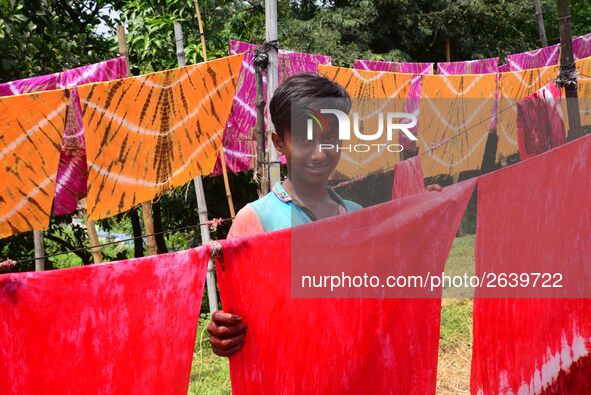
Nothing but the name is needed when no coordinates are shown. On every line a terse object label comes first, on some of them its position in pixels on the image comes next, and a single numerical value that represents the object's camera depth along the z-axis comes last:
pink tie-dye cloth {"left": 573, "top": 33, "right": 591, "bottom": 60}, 5.72
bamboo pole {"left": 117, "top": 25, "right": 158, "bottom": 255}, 3.28
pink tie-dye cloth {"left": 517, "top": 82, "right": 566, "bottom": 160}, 2.59
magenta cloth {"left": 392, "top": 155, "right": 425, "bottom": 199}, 2.04
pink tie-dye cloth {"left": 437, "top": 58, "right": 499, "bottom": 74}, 5.96
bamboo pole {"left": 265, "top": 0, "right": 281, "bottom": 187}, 2.67
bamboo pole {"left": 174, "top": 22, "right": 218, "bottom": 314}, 3.52
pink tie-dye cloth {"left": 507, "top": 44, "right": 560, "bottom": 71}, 5.96
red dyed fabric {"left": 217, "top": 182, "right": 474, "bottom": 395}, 1.22
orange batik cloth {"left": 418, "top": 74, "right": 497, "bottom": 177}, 4.29
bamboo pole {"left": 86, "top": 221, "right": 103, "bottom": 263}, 3.37
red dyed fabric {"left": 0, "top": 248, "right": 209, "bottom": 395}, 1.11
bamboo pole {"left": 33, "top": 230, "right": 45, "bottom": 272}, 3.26
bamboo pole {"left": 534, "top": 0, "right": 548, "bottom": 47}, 6.10
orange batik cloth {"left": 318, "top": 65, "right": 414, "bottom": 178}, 3.96
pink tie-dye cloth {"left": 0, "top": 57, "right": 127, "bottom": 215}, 2.86
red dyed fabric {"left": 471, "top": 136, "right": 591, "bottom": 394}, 1.55
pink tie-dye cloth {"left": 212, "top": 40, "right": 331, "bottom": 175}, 3.71
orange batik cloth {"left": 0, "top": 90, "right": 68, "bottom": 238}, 2.62
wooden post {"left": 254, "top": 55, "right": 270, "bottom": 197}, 2.88
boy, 1.28
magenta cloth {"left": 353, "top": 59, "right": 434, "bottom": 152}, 4.47
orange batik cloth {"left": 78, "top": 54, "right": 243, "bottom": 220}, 2.82
